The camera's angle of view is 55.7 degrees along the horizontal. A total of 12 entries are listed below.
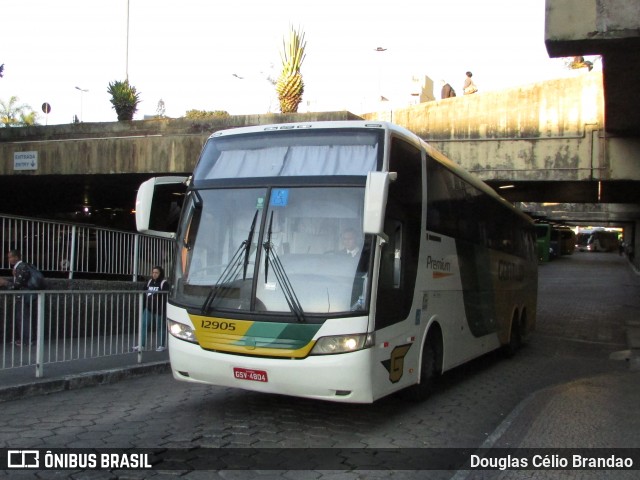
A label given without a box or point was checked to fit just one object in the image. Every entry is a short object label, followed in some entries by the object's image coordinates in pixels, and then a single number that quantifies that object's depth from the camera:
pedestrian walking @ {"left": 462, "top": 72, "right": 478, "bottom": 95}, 19.17
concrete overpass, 14.68
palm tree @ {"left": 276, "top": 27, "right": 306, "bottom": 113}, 17.97
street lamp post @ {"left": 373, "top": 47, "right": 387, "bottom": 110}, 35.05
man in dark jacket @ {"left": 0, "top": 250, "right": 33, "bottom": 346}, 8.12
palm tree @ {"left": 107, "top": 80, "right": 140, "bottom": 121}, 18.89
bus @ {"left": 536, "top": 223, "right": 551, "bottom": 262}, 46.34
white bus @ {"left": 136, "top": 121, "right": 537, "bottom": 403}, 5.84
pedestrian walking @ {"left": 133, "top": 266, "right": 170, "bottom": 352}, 10.03
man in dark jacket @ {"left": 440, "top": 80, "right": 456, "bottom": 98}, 19.11
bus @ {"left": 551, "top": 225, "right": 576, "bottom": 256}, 59.04
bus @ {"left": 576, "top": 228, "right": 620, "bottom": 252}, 82.19
